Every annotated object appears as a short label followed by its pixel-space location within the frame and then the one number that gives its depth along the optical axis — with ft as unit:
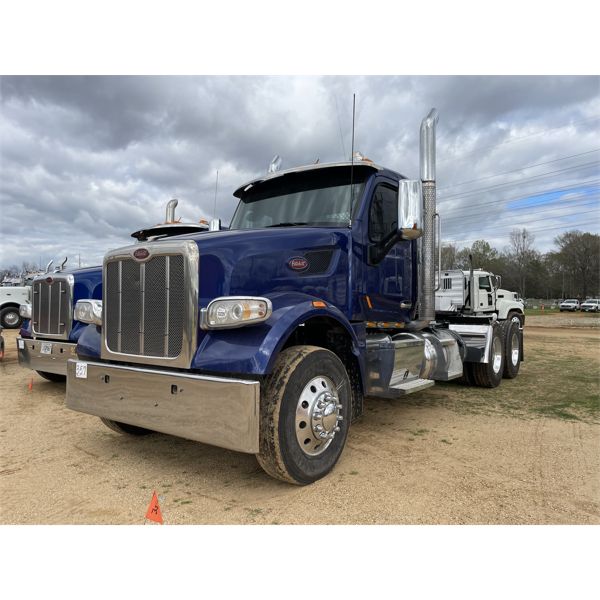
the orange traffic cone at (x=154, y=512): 9.52
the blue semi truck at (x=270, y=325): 10.30
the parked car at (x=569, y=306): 171.42
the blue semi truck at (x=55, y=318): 21.62
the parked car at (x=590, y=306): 162.20
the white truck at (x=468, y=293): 28.19
